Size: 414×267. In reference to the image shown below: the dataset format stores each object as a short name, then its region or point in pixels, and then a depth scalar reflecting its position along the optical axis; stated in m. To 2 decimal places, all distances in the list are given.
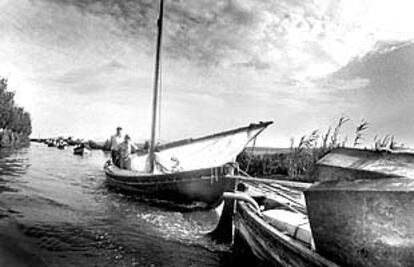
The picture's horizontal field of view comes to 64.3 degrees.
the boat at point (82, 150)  49.54
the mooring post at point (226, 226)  7.68
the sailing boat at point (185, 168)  11.25
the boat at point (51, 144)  82.44
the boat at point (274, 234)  3.98
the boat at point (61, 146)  70.43
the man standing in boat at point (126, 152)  17.14
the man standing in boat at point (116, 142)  18.66
